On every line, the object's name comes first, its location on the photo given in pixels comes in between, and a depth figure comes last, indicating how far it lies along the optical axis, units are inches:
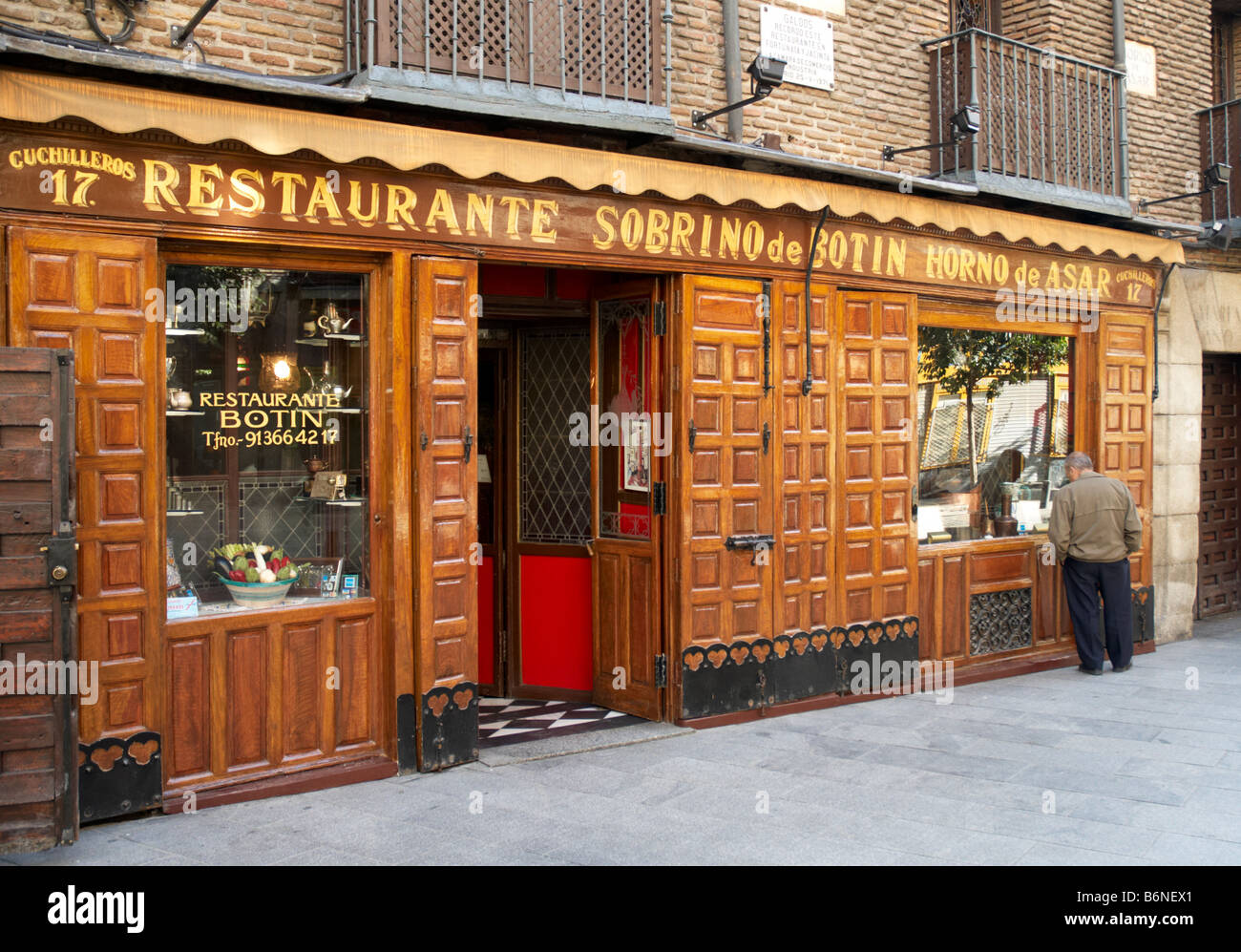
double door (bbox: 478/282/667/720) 322.3
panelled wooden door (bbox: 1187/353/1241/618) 505.0
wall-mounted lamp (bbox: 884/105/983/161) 357.4
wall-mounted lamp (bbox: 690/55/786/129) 295.4
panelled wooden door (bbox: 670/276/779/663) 309.3
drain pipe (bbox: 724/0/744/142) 333.1
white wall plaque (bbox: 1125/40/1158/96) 453.4
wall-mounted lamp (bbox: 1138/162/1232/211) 436.1
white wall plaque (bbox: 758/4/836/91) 346.9
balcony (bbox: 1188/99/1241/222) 478.0
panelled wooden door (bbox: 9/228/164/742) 219.1
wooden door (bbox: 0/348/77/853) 200.5
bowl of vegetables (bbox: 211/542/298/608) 250.8
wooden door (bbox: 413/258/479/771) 263.4
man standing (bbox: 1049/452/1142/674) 377.7
